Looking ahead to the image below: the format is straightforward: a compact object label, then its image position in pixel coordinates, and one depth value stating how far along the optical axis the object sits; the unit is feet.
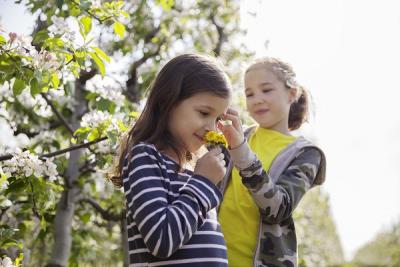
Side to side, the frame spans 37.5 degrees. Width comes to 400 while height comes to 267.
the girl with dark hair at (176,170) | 5.02
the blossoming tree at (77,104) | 7.59
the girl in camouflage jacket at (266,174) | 6.57
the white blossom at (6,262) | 7.18
